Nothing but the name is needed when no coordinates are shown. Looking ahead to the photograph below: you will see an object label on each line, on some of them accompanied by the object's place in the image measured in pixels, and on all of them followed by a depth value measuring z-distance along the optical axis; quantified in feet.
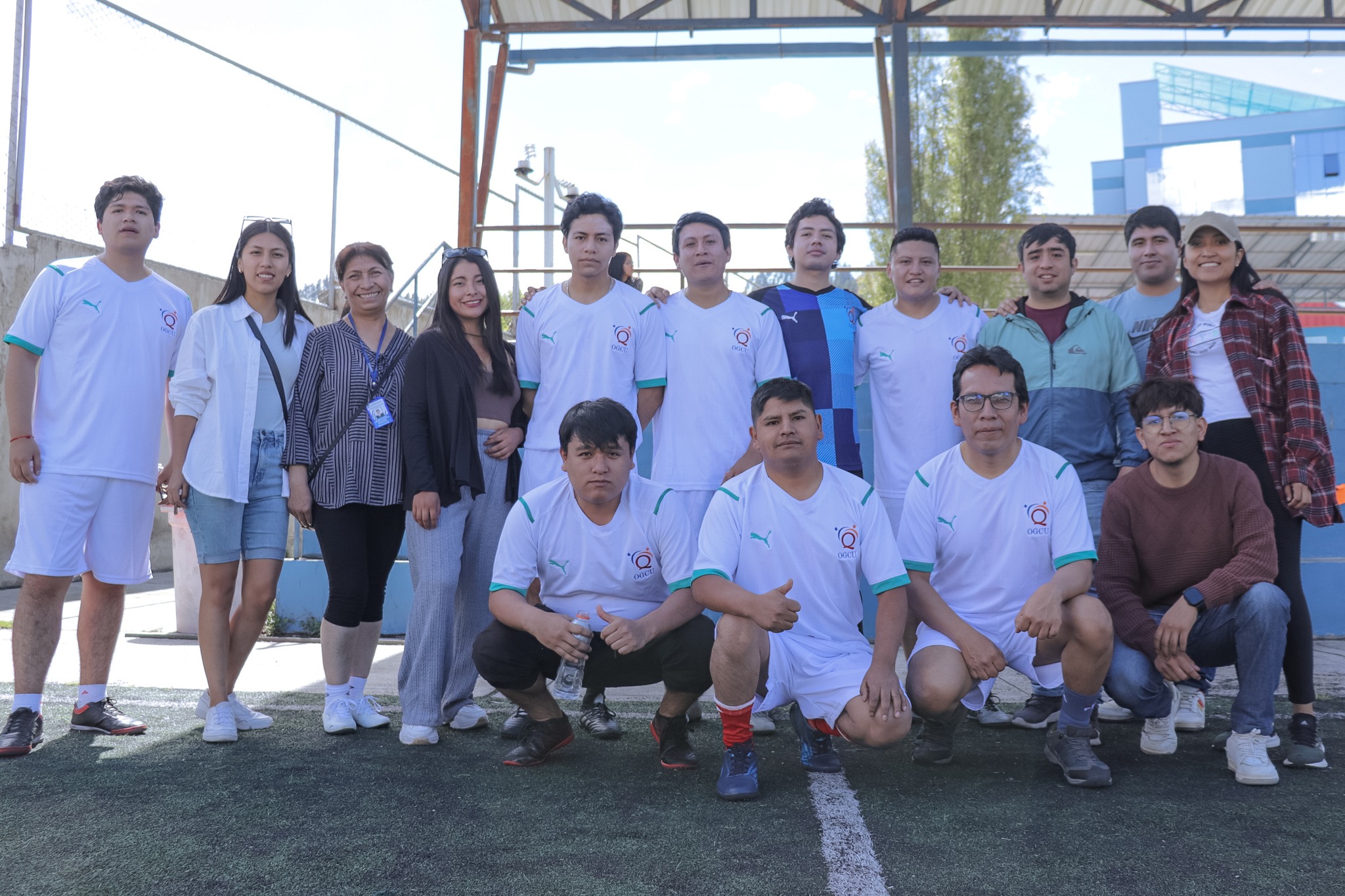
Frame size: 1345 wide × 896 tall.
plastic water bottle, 9.56
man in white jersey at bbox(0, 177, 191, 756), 11.74
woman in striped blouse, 12.04
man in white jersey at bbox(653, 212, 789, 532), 12.22
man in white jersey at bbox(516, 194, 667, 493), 12.10
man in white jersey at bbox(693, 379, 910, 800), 9.45
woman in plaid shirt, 10.66
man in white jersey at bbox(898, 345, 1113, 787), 9.68
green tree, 60.34
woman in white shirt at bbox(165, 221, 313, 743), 11.96
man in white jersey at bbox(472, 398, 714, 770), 10.10
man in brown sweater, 9.95
